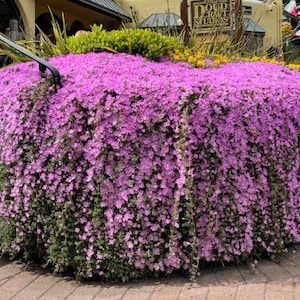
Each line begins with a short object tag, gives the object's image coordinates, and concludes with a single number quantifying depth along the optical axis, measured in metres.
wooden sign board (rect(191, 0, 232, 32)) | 7.05
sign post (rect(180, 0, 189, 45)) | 6.21
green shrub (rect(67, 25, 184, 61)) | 4.32
